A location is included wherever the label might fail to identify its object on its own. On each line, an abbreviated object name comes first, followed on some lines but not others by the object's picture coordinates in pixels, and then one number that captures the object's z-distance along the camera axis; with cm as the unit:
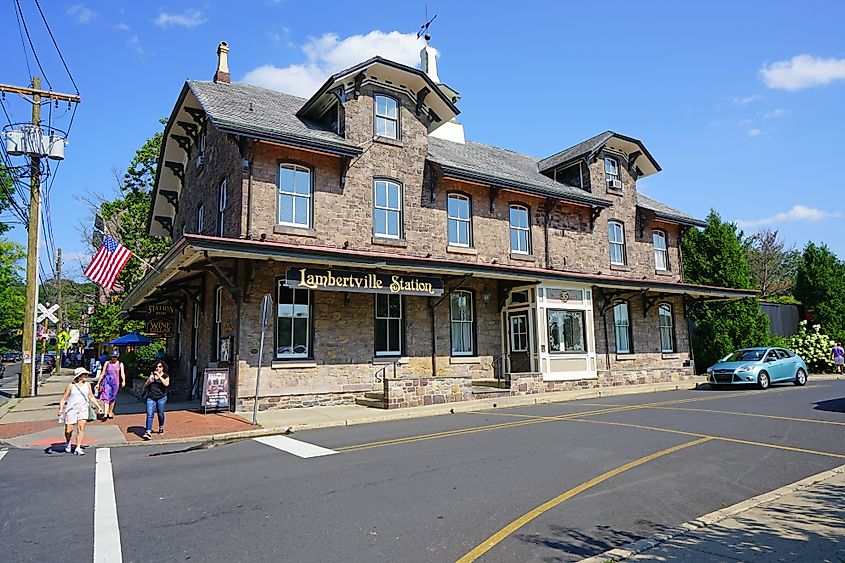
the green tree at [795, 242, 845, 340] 3053
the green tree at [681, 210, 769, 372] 2628
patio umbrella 2359
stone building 1531
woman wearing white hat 1028
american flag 1684
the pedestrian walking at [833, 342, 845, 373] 2670
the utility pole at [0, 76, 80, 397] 2086
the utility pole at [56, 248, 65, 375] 4050
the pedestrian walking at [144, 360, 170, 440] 1145
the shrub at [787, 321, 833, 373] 2819
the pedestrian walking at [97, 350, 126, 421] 1428
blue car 1967
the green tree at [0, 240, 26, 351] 4181
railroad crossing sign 2400
